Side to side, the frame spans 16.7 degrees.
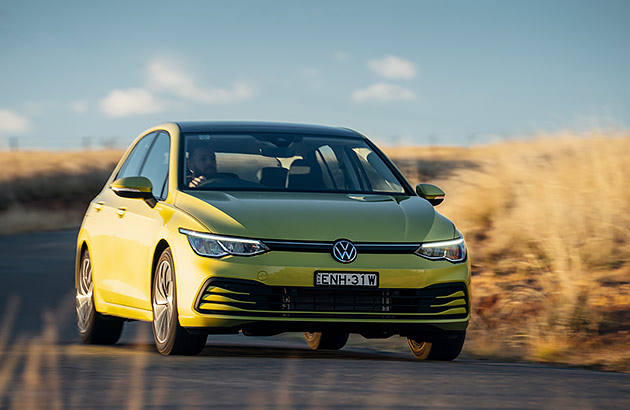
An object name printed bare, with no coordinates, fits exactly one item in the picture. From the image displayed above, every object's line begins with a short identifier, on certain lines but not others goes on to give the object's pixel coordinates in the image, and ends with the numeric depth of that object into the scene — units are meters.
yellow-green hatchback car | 13.60
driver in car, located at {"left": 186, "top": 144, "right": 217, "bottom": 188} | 15.22
